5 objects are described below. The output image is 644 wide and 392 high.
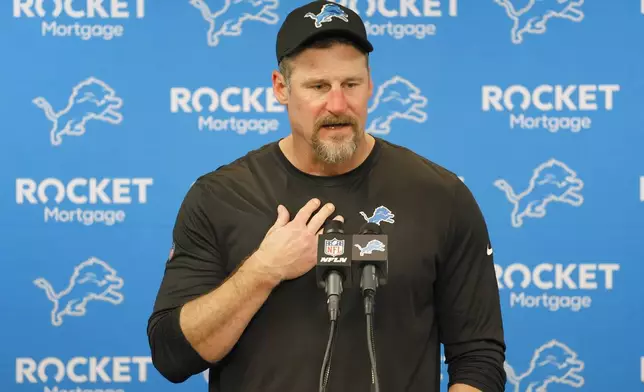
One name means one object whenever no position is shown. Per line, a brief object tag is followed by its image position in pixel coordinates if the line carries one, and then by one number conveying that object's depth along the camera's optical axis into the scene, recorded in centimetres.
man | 574
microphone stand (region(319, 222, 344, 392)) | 545
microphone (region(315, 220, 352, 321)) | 551
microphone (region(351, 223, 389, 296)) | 551
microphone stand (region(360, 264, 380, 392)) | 543
